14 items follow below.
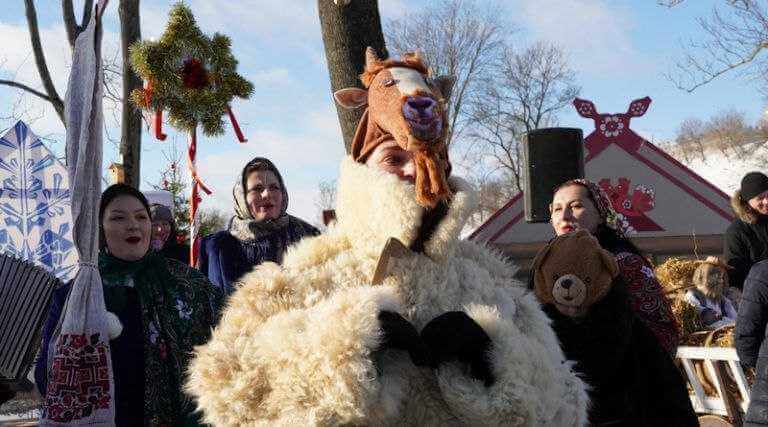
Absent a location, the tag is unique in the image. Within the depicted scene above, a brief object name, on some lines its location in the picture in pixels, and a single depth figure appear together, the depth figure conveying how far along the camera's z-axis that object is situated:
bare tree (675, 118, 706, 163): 76.56
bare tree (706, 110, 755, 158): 65.38
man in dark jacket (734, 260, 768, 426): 4.27
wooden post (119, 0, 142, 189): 8.05
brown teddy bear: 3.21
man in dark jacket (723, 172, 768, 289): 7.02
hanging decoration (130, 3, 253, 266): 5.32
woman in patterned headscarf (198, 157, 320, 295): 4.57
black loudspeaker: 7.38
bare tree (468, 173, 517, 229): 32.25
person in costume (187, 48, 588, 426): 2.14
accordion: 3.67
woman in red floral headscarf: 3.64
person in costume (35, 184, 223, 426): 3.42
